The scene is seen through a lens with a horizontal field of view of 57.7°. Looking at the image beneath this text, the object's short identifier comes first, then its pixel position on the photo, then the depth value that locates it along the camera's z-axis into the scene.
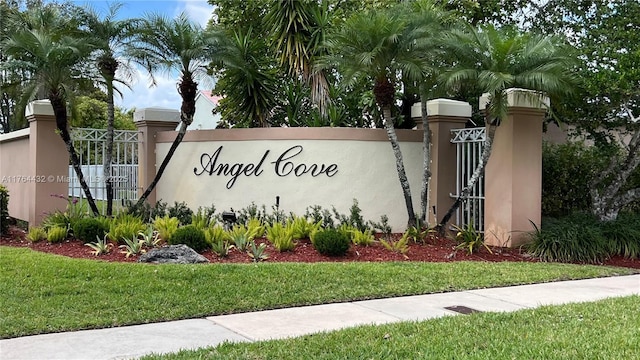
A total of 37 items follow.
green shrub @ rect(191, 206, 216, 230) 11.26
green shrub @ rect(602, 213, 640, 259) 11.27
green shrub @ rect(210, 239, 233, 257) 9.70
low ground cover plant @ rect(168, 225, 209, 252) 9.82
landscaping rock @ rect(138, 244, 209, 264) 9.04
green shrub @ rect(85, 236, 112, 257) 9.78
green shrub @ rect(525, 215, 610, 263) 10.88
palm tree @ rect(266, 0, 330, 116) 14.48
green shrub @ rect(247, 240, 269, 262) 9.59
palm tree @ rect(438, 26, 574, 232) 10.10
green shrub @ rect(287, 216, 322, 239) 10.81
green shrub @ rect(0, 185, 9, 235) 12.27
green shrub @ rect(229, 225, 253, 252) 10.11
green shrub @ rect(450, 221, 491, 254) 10.87
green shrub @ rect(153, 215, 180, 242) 10.36
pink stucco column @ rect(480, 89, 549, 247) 11.41
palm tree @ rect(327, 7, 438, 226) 10.73
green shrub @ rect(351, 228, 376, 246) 10.67
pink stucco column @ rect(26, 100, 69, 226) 12.66
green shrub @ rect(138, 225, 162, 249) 10.08
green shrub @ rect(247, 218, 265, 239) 10.71
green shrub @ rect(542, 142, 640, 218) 13.89
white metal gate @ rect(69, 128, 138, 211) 13.27
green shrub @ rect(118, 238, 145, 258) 9.59
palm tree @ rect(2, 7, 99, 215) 10.84
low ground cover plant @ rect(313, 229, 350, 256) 9.91
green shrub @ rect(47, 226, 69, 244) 10.84
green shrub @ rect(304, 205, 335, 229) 11.75
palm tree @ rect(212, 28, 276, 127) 13.95
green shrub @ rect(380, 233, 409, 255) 10.48
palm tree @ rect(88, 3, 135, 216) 11.51
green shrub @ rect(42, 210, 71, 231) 11.29
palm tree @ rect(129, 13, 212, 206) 11.49
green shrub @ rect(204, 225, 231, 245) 10.02
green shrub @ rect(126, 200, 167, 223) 12.31
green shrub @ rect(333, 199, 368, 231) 11.52
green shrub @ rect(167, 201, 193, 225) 11.96
